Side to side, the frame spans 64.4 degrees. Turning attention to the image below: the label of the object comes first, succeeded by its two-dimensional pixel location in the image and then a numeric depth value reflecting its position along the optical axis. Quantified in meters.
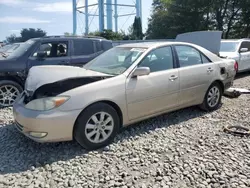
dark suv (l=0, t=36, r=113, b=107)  4.61
